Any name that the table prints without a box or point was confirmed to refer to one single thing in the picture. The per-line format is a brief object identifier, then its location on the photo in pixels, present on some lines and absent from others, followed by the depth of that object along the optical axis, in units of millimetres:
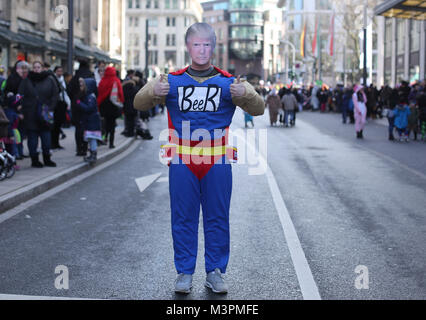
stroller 10625
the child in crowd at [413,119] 22234
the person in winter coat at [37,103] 12305
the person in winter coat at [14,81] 13069
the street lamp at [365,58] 36900
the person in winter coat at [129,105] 19953
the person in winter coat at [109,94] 16031
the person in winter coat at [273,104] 29409
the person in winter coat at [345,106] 32938
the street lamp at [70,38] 18156
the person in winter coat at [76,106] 13680
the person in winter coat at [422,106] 21797
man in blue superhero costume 4957
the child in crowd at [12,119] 12600
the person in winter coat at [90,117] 13289
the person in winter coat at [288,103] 29438
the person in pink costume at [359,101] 21933
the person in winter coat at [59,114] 16094
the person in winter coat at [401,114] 21766
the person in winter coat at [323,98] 47062
